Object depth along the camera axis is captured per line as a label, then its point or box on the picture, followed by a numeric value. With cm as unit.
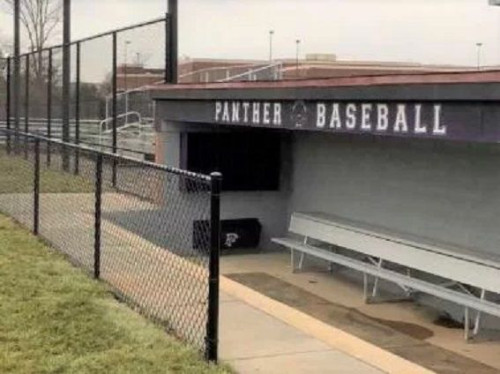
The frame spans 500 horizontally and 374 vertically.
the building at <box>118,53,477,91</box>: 1698
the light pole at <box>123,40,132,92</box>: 1725
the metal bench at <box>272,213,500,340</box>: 923
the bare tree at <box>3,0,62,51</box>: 3862
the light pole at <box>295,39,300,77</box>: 3115
